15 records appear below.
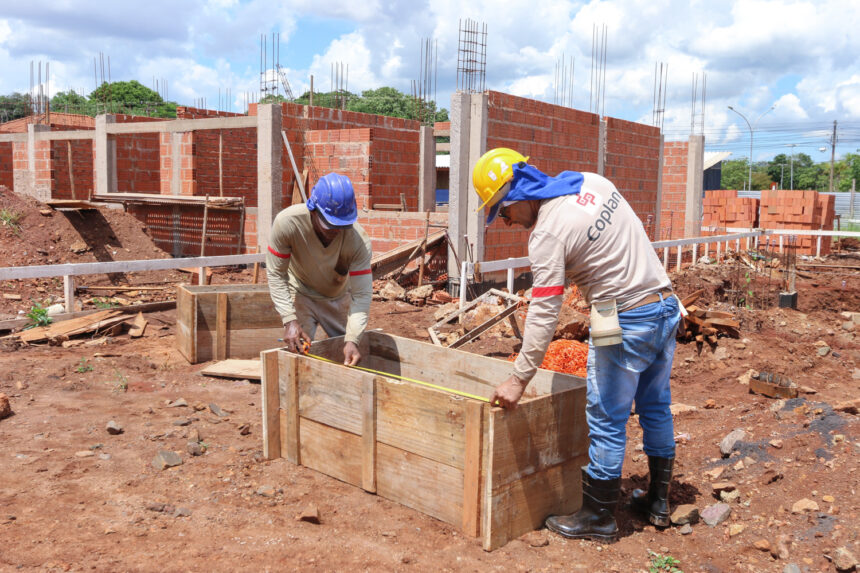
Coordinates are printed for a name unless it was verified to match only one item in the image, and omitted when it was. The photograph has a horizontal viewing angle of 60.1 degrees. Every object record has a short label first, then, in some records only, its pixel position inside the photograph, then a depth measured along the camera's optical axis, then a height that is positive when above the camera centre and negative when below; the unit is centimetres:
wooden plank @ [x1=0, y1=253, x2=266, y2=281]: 789 -64
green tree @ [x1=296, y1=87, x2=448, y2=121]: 5778 +895
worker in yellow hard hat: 353 -34
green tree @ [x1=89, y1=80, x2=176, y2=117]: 5291 +882
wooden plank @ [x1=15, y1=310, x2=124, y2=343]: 781 -126
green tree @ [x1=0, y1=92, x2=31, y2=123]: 4915 +685
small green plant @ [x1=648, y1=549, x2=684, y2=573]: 353 -163
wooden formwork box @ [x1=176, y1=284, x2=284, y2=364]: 723 -109
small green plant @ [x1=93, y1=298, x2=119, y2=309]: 954 -120
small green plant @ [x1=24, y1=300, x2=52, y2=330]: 820 -119
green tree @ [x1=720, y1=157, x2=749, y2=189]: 7675 +536
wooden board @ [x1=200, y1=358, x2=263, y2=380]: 672 -143
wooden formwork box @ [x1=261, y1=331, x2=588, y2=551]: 355 -116
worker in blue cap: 475 -34
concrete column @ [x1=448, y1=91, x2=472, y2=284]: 1060 +79
